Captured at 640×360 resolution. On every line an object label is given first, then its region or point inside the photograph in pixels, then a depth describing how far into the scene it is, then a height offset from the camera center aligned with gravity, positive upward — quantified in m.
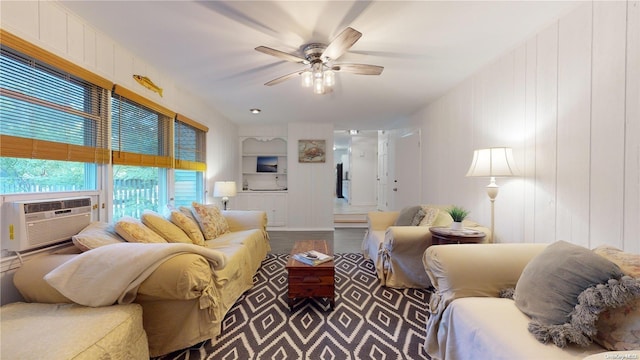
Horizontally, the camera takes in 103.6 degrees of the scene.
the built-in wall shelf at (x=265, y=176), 5.58 +0.03
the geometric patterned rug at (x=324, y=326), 1.73 -1.19
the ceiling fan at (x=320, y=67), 1.96 +0.94
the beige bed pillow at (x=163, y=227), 2.18 -0.45
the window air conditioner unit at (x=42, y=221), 1.44 -0.28
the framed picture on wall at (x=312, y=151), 5.50 +0.58
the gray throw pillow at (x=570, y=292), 1.03 -0.50
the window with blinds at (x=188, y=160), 3.33 +0.25
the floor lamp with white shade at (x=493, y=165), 2.08 +0.11
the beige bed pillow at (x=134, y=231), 1.85 -0.41
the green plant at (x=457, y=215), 2.33 -0.34
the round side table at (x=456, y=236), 2.16 -0.50
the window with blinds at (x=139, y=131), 2.23 +0.47
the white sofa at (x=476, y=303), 1.16 -0.70
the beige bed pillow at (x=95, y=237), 1.62 -0.41
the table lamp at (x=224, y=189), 4.15 -0.20
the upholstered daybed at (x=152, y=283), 1.35 -0.61
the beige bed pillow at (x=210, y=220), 2.85 -0.51
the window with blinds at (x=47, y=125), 1.46 +0.35
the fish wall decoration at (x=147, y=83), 2.43 +0.95
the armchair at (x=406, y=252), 2.56 -0.79
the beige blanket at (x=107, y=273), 1.33 -0.52
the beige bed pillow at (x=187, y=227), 2.50 -0.50
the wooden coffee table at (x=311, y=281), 2.20 -0.91
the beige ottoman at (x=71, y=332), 1.00 -0.69
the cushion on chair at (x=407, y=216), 3.12 -0.48
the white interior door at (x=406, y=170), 4.48 +0.16
